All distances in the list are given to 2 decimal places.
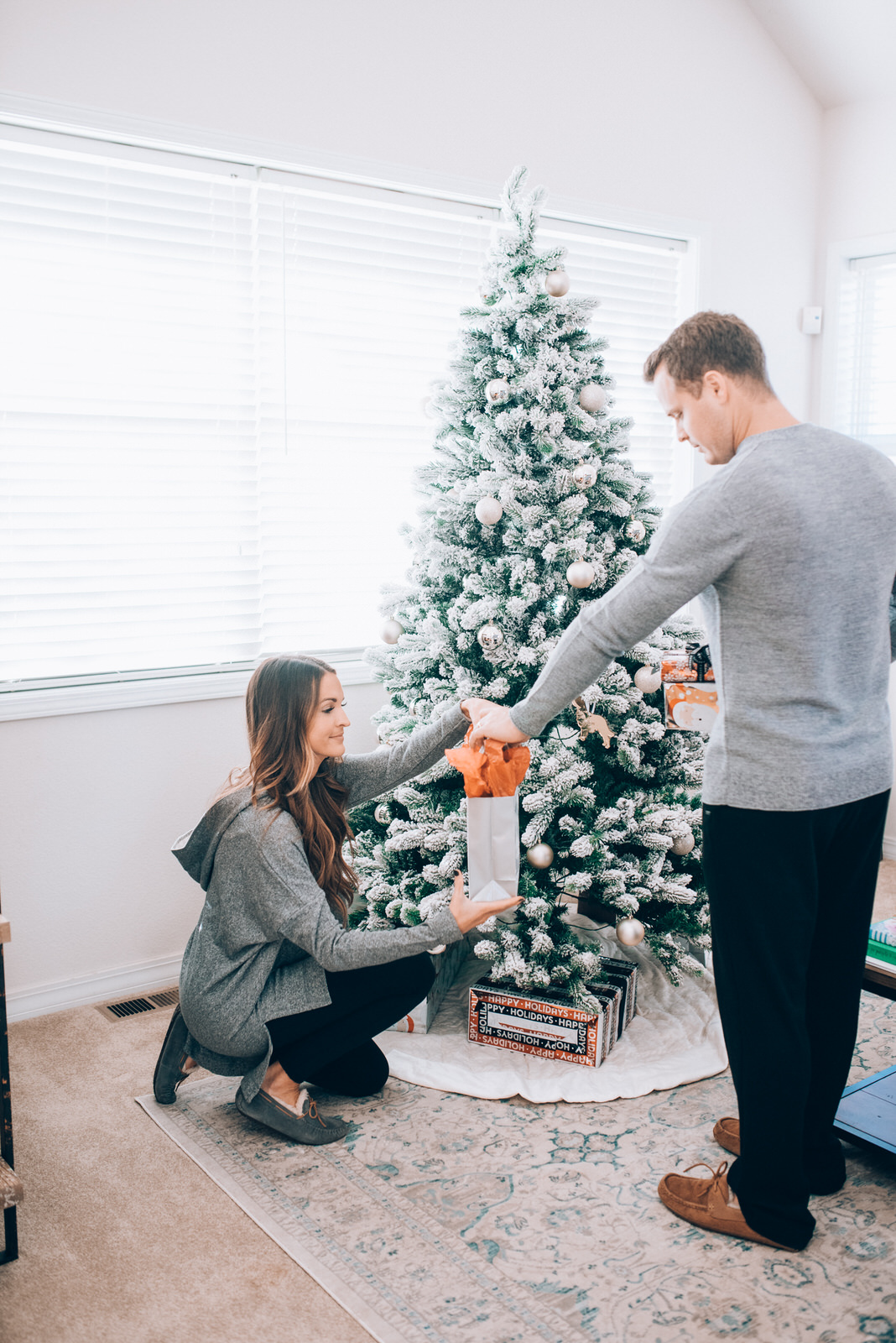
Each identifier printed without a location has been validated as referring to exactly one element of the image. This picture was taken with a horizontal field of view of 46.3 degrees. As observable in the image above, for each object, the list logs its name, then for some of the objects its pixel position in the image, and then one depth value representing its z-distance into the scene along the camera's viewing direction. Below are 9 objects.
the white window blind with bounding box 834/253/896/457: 4.13
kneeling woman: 2.08
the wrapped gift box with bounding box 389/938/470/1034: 2.64
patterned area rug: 1.65
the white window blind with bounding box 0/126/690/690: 2.71
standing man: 1.56
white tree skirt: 2.36
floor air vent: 2.81
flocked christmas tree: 2.47
